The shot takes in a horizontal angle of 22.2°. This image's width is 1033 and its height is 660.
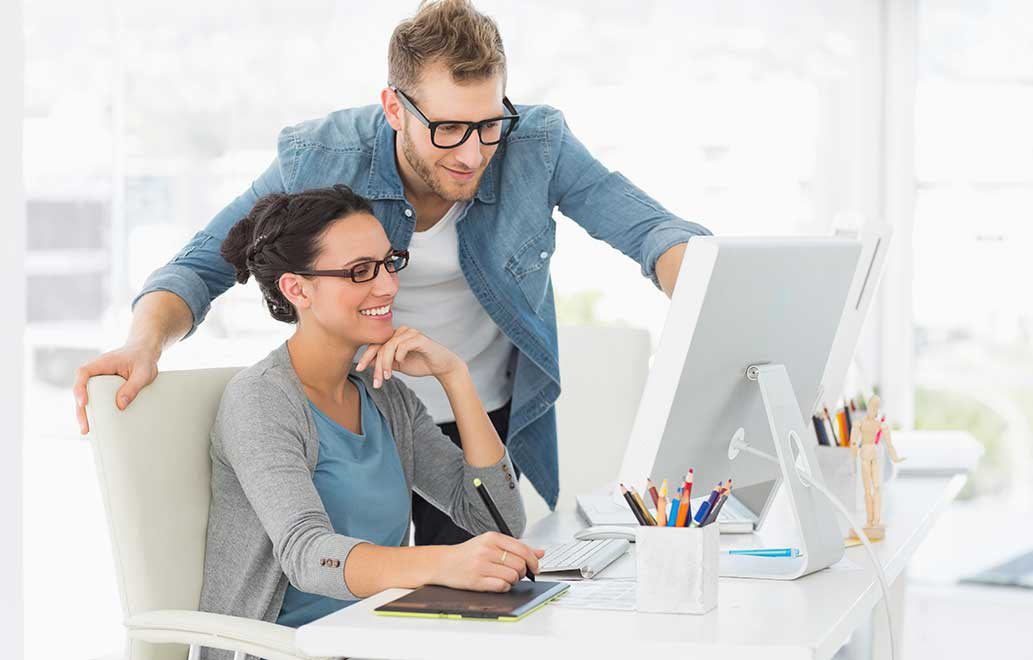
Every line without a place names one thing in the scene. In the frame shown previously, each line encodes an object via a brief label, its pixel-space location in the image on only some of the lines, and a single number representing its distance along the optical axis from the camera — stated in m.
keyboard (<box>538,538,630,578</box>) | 3.23
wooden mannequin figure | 3.43
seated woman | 3.34
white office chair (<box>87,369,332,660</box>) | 3.33
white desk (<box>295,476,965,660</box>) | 2.91
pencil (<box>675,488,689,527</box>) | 3.03
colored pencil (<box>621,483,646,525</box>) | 3.02
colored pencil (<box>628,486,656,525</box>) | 3.02
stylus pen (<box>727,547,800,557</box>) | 3.33
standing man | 3.58
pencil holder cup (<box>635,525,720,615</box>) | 3.01
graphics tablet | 2.99
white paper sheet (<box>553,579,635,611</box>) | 3.06
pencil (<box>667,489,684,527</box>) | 3.04
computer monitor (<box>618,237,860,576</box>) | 3.07
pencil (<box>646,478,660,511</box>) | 3.05
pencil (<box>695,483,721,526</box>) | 3.04
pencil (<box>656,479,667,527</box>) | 3.03
